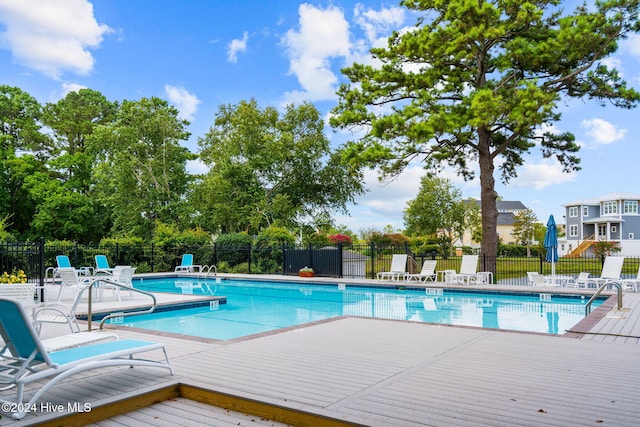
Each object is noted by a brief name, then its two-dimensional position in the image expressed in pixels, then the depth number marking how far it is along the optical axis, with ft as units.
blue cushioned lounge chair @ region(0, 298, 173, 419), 11.08
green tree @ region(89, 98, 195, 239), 97.09
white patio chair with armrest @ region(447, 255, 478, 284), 51.75
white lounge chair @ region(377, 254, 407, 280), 55.64
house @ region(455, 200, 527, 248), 219.30
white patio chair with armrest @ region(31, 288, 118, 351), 14.56
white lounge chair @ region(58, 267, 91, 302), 35.40
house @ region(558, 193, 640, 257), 147.33
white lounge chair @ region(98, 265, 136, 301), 36.64
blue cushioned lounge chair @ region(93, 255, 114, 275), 52.95
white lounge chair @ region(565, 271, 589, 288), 46.85
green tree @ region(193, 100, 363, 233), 96.22
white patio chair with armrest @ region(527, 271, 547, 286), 49.32
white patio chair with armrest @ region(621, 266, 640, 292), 42.37
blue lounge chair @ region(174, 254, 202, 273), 67.41
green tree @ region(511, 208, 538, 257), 154.92
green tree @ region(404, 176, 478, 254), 130.62
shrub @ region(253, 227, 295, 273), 69.26
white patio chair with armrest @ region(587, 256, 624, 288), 44.93
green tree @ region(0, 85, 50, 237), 97.76
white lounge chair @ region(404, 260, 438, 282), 52.90
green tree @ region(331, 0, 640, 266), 52.21
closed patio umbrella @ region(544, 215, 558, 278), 49.37
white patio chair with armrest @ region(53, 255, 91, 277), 48.06
